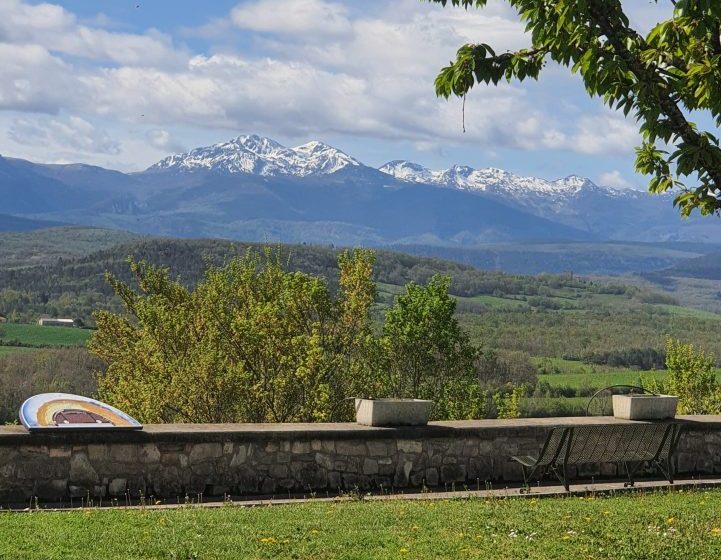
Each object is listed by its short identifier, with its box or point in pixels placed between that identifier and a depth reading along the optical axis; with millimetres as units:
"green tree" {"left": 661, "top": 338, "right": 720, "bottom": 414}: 55812
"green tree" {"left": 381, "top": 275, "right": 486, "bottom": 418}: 32128
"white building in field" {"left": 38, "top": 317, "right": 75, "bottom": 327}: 142750
